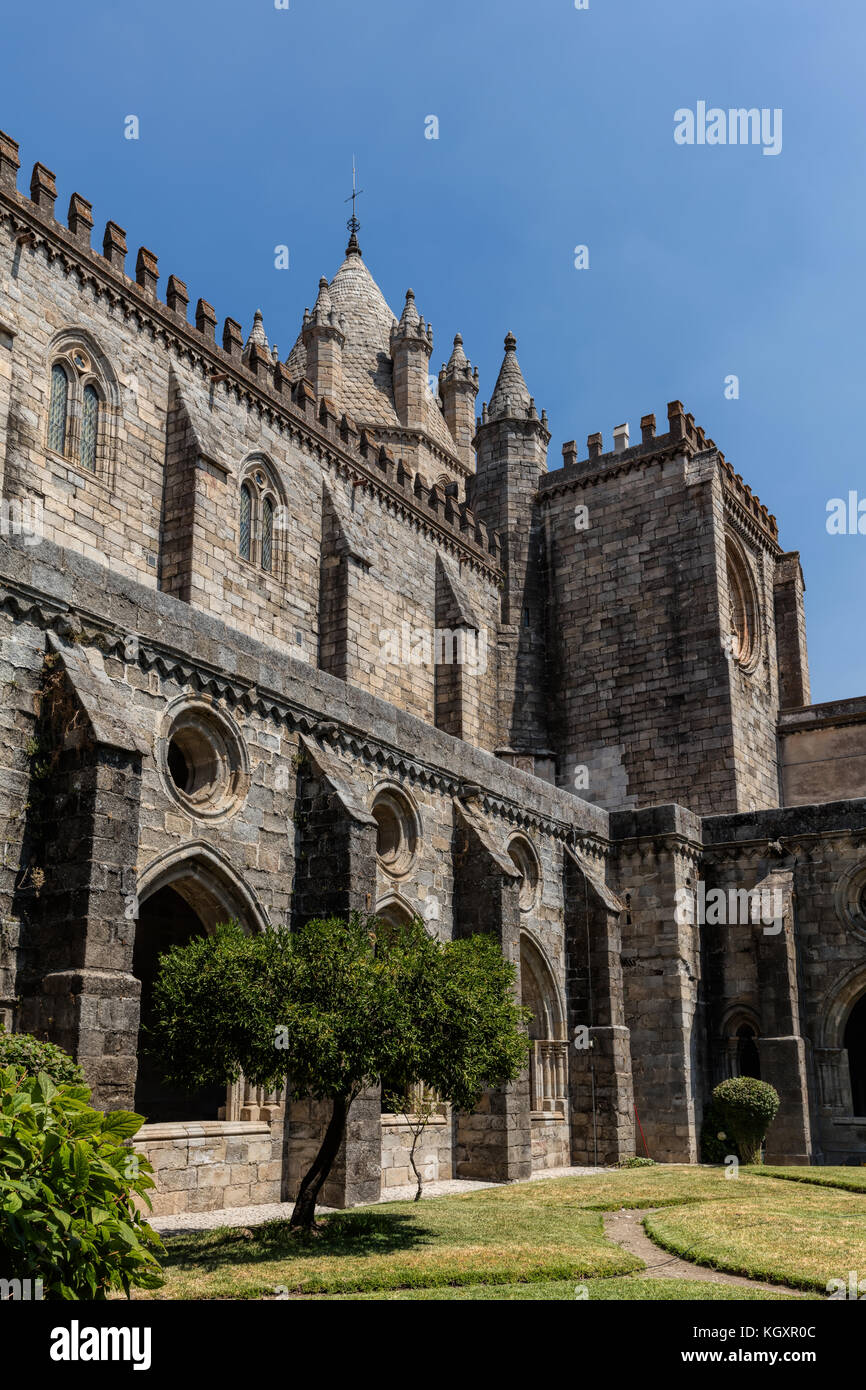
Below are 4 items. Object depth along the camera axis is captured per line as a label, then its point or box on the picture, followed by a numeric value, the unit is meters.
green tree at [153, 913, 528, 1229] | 11.99
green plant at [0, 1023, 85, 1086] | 10.31
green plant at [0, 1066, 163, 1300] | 4.69
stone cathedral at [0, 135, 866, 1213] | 13.30
